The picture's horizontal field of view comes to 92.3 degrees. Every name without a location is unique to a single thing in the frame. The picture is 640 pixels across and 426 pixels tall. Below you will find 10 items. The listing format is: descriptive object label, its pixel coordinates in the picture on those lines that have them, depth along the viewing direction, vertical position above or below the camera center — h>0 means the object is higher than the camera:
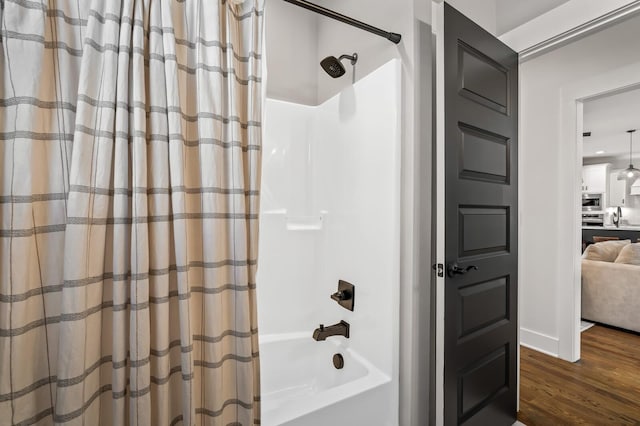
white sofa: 2.96 -0.80
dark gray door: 1.29 -0.07
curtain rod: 1.38 +0.85
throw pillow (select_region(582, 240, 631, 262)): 3.56 -0.48
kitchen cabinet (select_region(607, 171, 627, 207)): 7.93 +0.51
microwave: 8.04 +0.23
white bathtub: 1.21 -0.86
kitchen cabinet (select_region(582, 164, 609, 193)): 7.95 +0.87
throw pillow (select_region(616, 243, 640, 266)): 3.25 -0.48
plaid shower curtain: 0.79 -0.01
